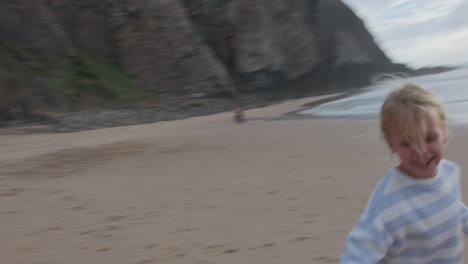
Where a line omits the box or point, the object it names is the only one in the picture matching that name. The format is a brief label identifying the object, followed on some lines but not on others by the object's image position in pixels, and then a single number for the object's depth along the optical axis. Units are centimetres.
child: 162
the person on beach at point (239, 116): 1655
